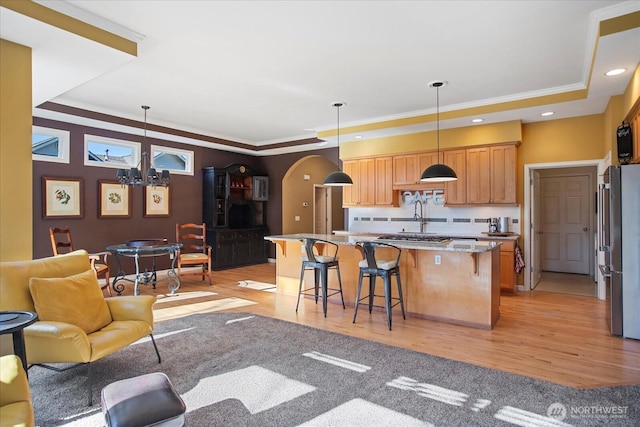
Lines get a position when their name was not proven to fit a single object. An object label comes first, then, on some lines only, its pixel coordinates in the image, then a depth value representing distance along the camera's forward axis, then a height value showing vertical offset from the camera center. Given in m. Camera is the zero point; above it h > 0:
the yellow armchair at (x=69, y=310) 2.46 -0.72
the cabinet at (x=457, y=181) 6.16 +0.54
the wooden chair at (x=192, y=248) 6.45 -0.61
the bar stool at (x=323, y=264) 4.54 -0.62
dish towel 5.65 -0.75
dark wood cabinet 7.84 +0.04
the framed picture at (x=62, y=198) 5.61 +0.31
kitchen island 3.99 -0.76
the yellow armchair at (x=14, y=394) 1.66 -0.86
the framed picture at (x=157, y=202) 6.95 +0.28
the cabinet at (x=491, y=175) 5.75 +0.62
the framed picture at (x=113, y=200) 6.30 +0.30
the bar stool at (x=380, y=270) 4.03 -0.62
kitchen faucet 6.79 -0.04
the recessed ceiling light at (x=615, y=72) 3.62 +1.40
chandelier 5.45 +0.60
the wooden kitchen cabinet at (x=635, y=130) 3.79 +0.87
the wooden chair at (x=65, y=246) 5.21 -0.41
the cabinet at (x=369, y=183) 6.90 +0.60
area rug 2.28 -1.25
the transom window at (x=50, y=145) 5.56 +1.13
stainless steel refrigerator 3.61 -0.37
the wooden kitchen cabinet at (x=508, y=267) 5.47 -0.81
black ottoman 1.78 -0.95
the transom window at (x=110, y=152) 6.19 +1.14
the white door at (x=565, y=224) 7.37 -0.24
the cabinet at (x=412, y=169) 6.46 +0.81
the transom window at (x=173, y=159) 7.17 +1.15
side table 2.07 -0.62
